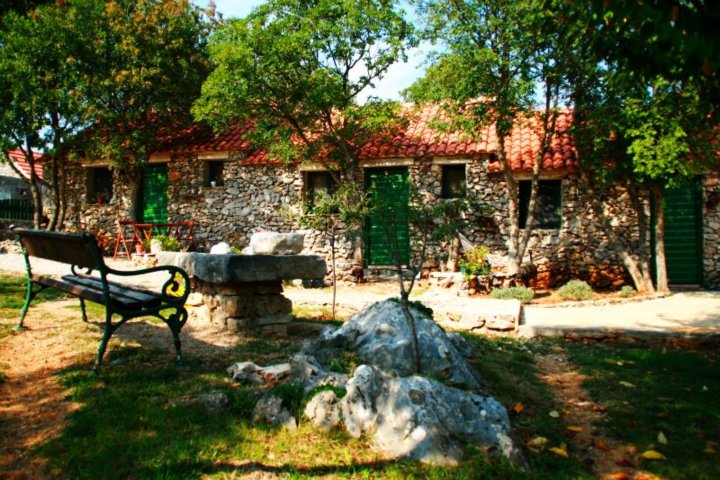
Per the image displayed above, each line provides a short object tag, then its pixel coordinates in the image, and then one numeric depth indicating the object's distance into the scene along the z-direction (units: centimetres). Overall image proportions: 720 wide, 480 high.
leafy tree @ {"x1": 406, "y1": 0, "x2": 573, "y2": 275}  935
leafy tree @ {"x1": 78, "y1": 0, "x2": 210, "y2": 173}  1353
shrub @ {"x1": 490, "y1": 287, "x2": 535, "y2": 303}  939
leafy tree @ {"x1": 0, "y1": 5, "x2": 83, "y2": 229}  1316
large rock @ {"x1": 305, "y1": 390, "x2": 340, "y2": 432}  289
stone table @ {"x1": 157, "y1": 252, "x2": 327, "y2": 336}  495
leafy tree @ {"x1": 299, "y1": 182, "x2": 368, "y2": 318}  569
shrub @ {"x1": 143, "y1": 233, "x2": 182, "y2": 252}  1263
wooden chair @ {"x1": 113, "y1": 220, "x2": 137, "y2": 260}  1395
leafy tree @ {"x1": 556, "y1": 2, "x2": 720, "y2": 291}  888
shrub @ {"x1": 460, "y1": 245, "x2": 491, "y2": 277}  1020
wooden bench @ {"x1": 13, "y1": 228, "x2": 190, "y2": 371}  379
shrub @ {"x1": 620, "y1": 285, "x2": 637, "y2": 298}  959
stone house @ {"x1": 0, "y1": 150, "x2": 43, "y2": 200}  1905
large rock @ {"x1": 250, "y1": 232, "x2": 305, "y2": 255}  552
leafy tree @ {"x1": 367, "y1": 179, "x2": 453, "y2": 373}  375
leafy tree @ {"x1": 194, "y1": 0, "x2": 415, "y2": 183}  1070
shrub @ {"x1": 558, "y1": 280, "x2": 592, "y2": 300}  943
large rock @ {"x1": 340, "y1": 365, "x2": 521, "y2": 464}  263
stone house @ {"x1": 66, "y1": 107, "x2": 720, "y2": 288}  1123
